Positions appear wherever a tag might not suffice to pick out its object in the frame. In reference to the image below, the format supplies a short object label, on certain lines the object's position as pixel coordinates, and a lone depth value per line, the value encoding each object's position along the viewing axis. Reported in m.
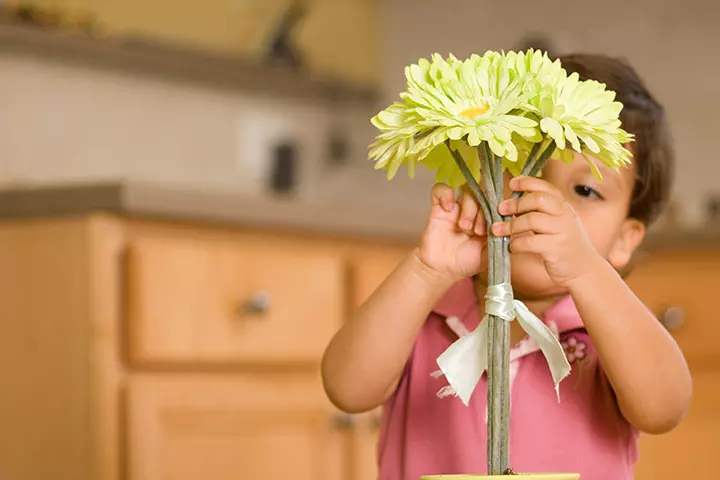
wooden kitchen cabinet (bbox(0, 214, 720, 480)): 2.20
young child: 1.62
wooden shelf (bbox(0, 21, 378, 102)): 2.64
